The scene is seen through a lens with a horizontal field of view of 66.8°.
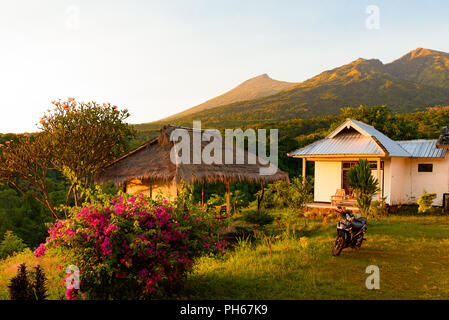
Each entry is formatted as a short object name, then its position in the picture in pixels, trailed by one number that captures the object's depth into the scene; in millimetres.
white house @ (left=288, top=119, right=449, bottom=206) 15430
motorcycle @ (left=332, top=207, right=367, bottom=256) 8227
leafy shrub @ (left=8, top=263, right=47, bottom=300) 4703
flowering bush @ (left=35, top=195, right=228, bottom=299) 4691
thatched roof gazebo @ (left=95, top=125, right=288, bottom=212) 11250
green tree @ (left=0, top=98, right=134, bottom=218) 11922
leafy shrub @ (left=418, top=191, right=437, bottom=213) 15008
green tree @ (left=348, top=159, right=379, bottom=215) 12352
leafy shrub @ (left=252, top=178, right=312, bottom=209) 16016
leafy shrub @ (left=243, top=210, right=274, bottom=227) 12367
